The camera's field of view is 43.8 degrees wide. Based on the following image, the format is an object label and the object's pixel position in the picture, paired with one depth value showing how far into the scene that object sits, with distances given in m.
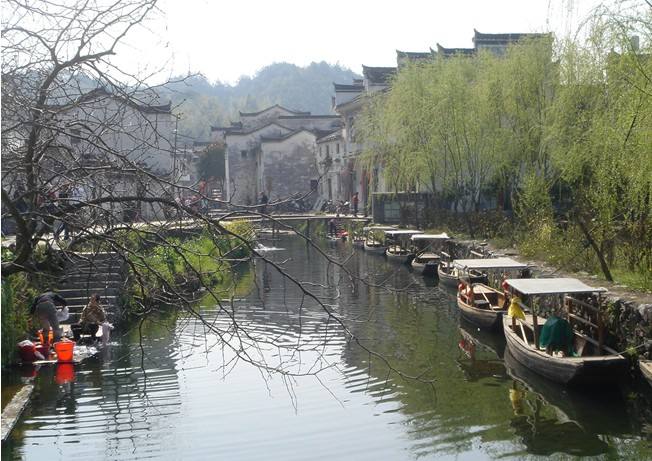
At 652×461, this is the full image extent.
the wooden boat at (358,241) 35.47
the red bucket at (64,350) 13.45
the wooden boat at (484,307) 15.99
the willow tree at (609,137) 12.70
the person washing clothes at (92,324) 14.91
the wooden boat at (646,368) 10.48
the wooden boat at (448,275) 22.38
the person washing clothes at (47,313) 14.05
